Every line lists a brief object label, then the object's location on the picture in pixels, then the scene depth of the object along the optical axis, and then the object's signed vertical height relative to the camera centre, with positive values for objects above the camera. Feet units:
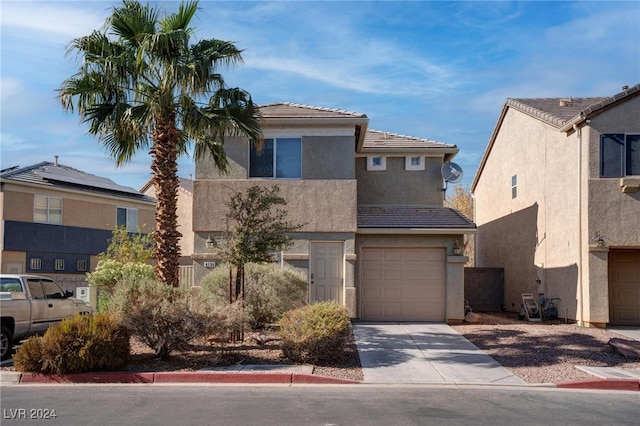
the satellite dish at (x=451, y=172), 63.72 +8.29
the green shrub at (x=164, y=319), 38.42 -4.26
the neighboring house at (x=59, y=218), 93.61 +4.98
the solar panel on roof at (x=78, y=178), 99.97 +11.94
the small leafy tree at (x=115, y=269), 61.41 -2.06
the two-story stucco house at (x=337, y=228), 59.06 +2.26
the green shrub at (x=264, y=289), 51.21 -3.23
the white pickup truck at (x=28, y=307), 41.75 -4.14
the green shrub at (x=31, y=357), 36.37 -6.33
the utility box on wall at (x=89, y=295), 62.69 -4.68
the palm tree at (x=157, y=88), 46.01 +12.11
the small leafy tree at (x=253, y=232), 43.75 +1.32
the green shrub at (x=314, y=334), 39.06 -5.19
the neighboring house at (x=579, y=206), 54.85 +4.61
